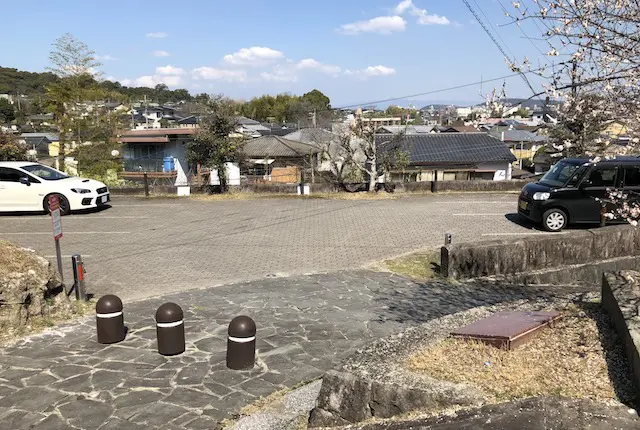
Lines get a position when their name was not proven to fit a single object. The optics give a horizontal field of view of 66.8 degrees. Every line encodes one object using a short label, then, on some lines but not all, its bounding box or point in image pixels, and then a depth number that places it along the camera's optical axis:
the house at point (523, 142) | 54.47
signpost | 6.76
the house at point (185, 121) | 53.76
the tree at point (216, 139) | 17.44
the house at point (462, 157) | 30.31
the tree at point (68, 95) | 21.45
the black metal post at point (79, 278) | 6.99
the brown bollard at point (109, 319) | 5.65
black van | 11.20
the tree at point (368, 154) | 17.97
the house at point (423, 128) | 55.84
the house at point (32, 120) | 55.97
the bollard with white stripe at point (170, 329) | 5.28
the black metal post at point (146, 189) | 18.30
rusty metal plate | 4.05
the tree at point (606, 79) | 3.82
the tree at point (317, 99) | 80.81
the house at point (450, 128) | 52.59
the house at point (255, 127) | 48.62
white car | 14.18
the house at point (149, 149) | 28.95
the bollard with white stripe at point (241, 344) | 4.93
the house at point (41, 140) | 42.41
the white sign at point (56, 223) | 6.95
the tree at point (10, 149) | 19.11
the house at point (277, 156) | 30.24
